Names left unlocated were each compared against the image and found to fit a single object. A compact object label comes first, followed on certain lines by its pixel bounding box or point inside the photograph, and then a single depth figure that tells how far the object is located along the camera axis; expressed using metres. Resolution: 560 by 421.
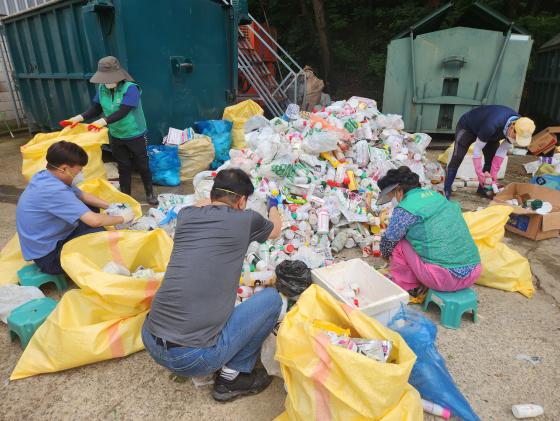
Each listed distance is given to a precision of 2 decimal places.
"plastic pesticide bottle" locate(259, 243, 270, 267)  3.10
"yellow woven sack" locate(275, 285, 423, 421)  1.46
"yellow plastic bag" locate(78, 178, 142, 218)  3.29
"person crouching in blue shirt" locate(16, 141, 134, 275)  2.46
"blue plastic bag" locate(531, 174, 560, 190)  4.40
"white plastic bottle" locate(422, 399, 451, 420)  1.91
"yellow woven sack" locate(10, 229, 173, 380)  2.08
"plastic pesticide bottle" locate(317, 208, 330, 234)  3.56
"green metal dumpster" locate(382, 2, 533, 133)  6.60
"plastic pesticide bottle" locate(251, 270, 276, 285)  2.82
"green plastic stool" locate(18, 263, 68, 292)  2.73
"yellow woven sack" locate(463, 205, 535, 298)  2.94
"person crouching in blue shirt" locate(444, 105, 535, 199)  3.94
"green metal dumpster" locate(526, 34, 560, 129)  7.77
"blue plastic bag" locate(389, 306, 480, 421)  1.90
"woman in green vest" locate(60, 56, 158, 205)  3.73
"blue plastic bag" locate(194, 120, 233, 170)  5.70
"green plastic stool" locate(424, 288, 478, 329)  2.54
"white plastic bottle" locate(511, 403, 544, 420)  1.92
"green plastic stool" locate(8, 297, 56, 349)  2.28
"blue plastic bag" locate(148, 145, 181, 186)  4.96
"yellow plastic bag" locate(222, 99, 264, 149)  6.09
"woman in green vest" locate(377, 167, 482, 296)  2.50
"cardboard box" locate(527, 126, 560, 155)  6.61
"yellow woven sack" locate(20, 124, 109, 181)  3.49
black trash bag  2.64
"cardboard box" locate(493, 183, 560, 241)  3.66
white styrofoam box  2.29
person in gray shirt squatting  1.77
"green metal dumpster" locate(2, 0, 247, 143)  4.68
